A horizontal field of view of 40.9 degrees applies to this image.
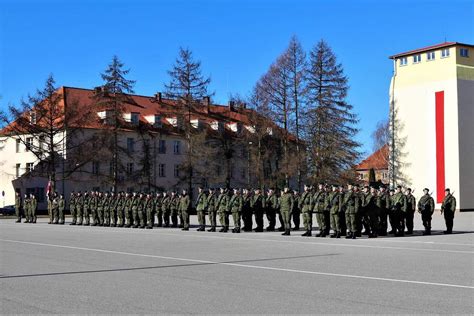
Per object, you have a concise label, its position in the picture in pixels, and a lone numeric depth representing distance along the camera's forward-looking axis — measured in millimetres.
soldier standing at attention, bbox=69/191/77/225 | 34309
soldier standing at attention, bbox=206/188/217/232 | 25916
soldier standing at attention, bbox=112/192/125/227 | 30875
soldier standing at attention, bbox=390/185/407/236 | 22125
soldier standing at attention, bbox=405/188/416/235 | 22391
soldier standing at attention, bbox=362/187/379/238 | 21078
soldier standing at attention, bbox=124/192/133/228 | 30312
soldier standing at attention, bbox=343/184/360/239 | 20375
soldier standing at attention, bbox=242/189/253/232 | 25398
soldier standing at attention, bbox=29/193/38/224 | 38344
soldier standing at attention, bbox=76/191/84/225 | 33844
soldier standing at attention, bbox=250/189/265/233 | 25500
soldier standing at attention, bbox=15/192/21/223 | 40447
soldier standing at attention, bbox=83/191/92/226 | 33328
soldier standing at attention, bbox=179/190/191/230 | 26906
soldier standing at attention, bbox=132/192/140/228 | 29969
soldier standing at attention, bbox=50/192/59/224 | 36219
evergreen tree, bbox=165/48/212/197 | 55762
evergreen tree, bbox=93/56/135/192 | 53500
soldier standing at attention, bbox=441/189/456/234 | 22469
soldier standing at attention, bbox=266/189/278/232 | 25938
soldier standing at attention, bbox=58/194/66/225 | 35688
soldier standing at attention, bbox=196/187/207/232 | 26125
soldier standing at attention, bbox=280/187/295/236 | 22859
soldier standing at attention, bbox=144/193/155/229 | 29206
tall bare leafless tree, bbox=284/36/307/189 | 53375
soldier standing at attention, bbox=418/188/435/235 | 22672
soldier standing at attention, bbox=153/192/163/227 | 29453
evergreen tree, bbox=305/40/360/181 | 51344
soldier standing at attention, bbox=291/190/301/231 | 25969
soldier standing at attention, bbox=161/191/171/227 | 29117
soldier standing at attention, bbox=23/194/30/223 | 39438
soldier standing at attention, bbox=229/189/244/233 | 24844
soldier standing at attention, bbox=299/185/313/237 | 21672
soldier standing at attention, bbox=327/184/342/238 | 20703
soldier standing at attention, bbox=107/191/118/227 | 31391
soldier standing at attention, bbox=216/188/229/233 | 25250
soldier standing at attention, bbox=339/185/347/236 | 20733
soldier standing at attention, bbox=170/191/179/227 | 28672
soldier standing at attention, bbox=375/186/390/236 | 21797
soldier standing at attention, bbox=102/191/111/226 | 31906
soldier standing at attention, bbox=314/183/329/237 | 21266
